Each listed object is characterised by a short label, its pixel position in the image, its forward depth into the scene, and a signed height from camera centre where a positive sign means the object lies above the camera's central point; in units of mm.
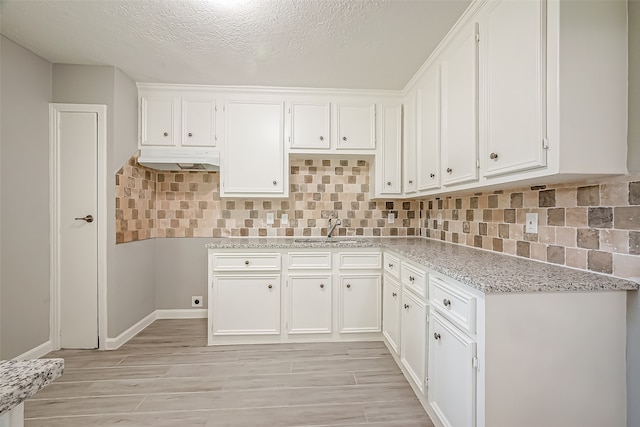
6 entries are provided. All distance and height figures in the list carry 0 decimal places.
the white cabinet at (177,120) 2693 +882
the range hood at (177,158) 2606 +505
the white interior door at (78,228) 2387 -125
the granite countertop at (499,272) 1109 -267
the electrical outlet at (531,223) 1620 -51
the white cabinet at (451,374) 1193 -755
